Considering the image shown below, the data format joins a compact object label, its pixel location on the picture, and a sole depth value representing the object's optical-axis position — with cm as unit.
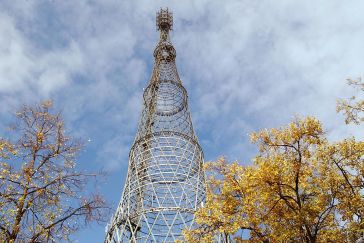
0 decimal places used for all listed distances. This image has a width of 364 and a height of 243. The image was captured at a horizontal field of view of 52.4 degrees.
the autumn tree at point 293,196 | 1456
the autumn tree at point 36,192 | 1041
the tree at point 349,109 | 1537
